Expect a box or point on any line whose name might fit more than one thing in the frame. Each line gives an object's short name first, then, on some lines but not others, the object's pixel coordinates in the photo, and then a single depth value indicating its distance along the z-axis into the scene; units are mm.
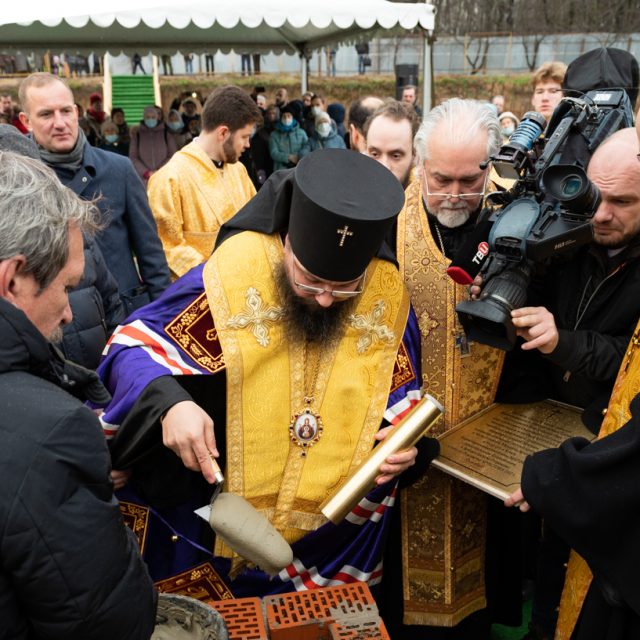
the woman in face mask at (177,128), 10023
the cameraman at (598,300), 2141
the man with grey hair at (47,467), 1214
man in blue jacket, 3770
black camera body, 1913
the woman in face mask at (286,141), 10172
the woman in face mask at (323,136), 10531
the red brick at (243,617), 1756
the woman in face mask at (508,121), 7691
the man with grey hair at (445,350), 2512
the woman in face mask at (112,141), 9992
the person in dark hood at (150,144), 9414
